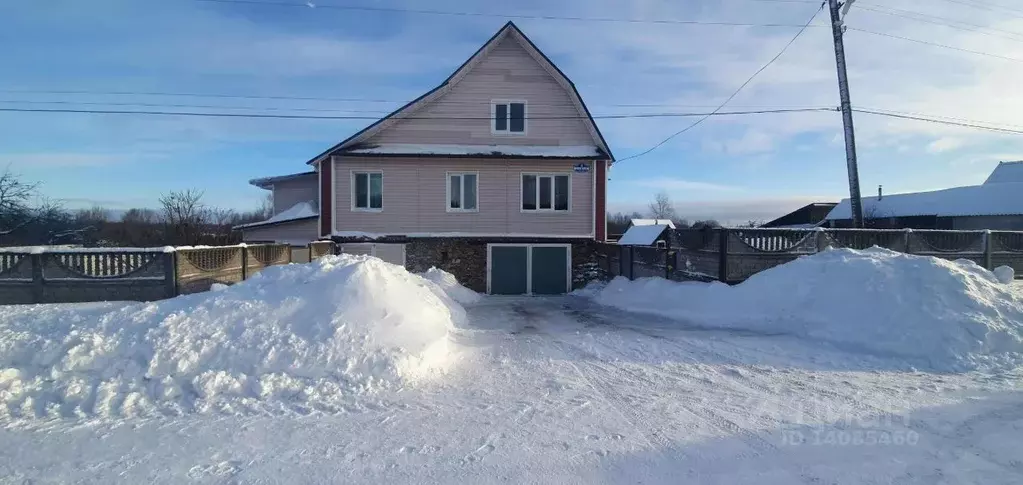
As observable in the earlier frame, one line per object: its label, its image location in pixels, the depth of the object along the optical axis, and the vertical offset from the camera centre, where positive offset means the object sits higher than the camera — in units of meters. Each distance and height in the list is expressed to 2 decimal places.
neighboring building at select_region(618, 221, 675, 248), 18.23 -0.33
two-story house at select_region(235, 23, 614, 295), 21.66 +1.76
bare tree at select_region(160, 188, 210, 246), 37.25 +0.39
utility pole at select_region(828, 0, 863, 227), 18.16 +3.65
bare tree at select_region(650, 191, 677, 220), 110.98 +2.69
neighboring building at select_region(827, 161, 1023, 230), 37.81 +1.31
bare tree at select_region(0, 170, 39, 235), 35.94 +0.84
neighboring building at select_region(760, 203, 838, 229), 55.62 +1.17
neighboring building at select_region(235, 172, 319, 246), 27.22 +0.63
